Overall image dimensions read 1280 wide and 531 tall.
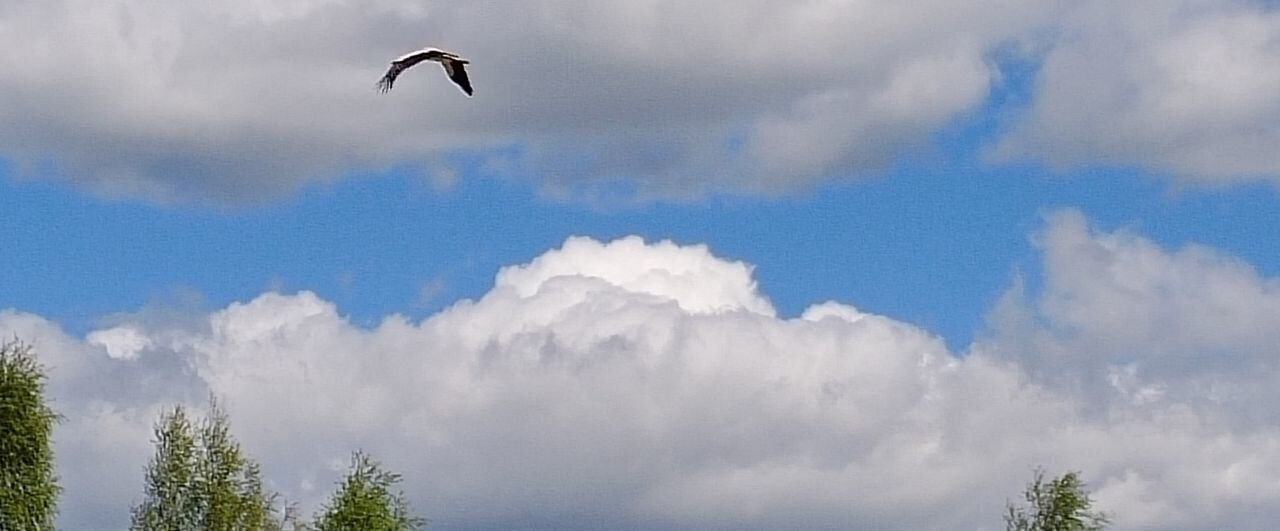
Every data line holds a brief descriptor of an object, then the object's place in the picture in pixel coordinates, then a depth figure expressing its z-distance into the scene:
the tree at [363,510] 107.38
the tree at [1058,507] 114.56
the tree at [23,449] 101.19
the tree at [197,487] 102.75
